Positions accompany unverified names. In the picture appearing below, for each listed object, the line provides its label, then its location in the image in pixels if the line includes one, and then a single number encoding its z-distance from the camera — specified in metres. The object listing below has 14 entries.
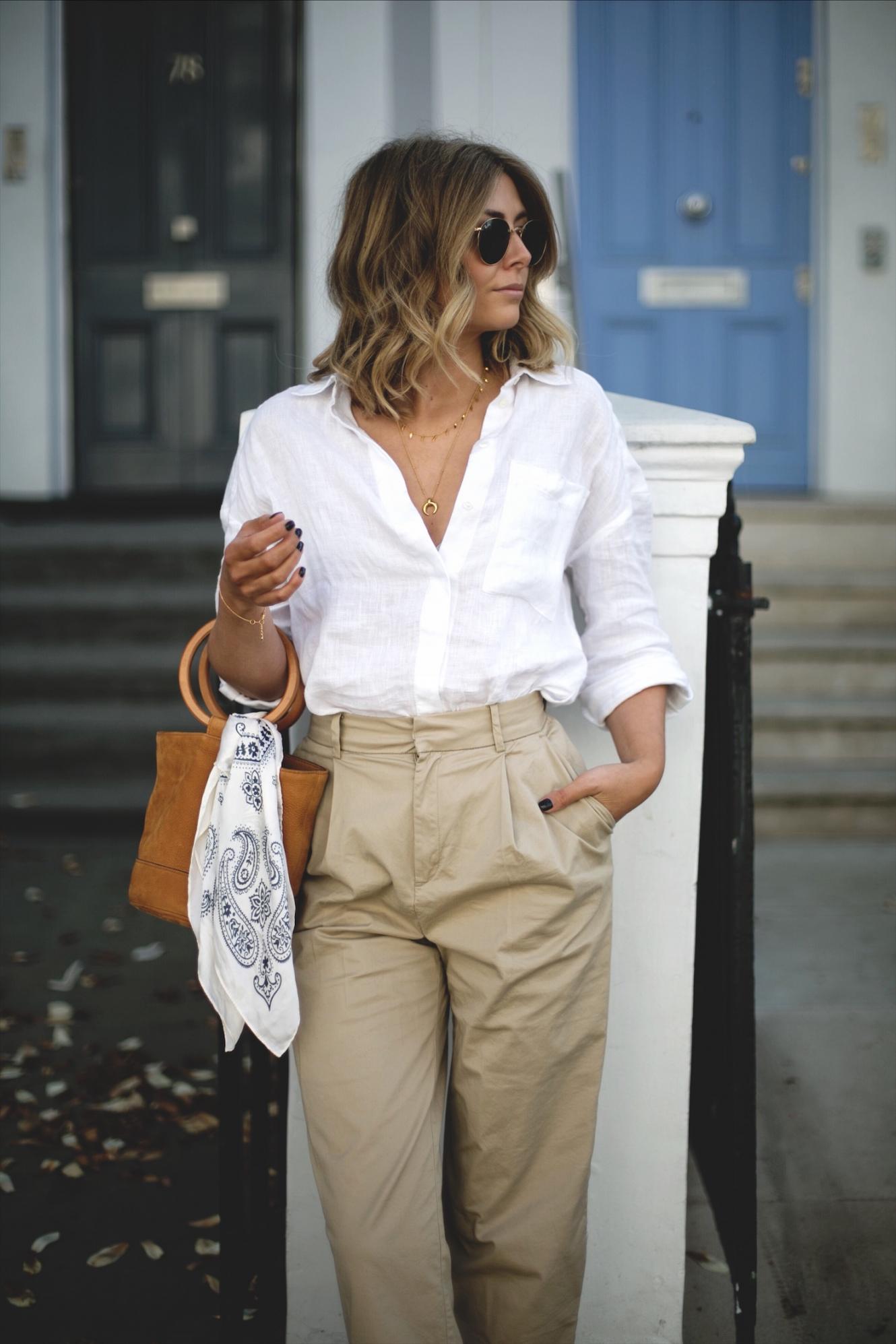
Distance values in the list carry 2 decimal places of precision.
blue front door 6.07
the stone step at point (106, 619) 5.27
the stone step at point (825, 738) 4.74
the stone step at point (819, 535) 5.28
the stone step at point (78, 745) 4.93
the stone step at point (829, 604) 5.09
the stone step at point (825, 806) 4.54
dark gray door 6.21
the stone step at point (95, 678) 5.10
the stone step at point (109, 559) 5.41
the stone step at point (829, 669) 4.91
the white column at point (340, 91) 6.01
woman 1.46
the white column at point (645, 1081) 1.86
